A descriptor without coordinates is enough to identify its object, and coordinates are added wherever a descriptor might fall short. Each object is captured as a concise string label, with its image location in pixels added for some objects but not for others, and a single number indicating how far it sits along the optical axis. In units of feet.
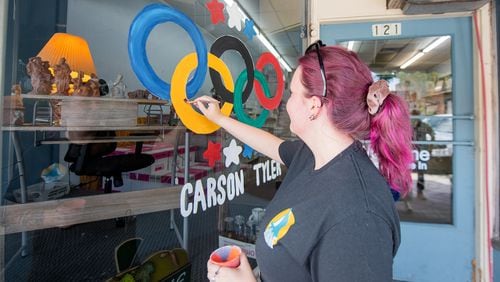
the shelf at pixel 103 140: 3.06
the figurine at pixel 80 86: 3.20
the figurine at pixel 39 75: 2.86
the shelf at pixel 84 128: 2.77
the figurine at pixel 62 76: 3.07
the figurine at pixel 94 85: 3.34
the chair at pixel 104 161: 3.31
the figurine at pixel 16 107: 2.70
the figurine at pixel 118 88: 3.51
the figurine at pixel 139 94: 3.67
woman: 2.07
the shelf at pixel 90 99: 2.88
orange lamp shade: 3.01
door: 7.07
